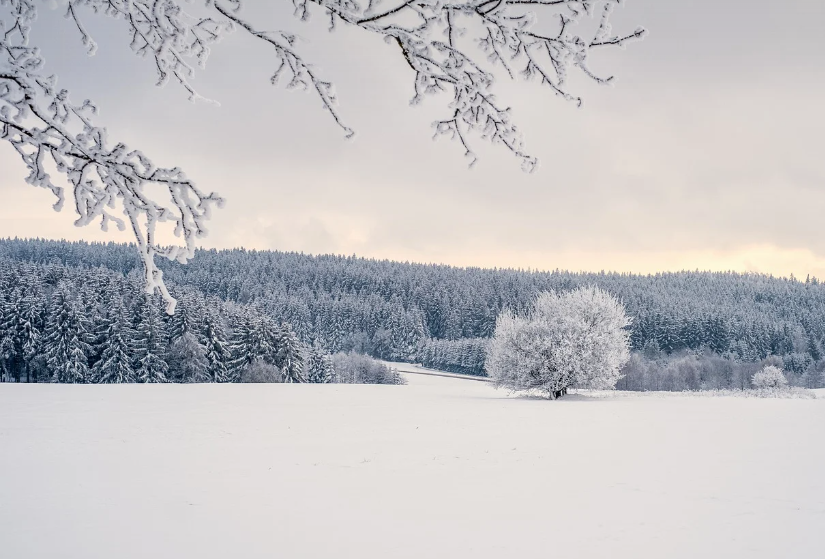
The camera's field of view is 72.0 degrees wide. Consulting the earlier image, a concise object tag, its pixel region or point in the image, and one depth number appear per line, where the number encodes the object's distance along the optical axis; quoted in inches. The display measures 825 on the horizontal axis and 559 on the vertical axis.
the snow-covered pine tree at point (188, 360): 2010.3
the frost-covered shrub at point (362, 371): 2952.8
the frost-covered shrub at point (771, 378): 1927.9
